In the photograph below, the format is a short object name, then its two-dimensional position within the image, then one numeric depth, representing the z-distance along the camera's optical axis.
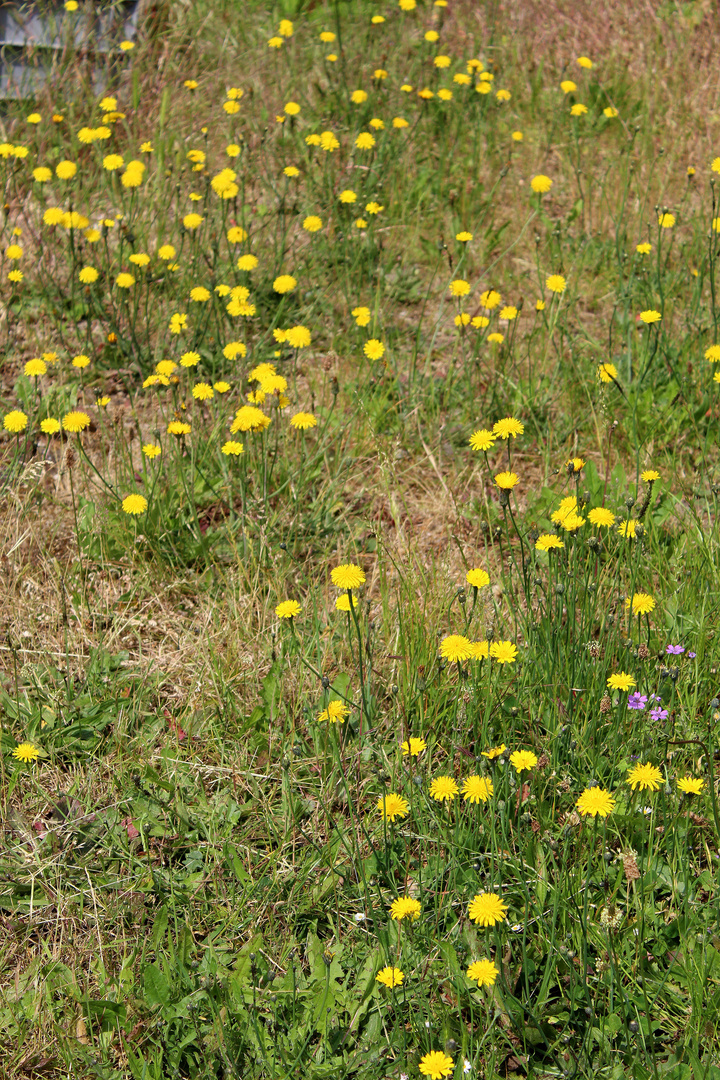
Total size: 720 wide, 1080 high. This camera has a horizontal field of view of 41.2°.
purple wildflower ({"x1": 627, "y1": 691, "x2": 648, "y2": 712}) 2.16
